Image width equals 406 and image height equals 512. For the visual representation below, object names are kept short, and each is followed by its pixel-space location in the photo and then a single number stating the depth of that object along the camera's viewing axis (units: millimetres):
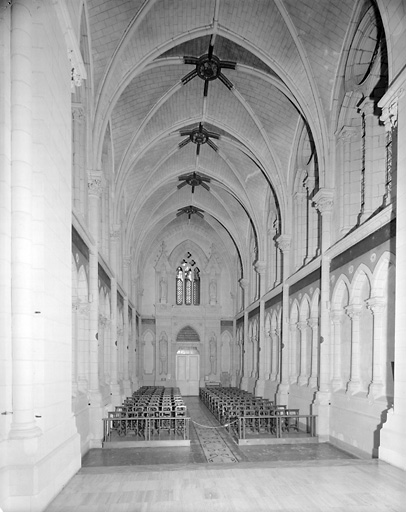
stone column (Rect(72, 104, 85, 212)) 12469
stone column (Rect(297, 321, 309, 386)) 17375
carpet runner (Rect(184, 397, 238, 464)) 11834
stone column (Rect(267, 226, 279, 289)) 23422
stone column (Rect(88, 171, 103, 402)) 13427
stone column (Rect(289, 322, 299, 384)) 18703
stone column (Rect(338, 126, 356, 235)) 13516
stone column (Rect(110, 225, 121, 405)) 17953
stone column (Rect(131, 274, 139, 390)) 27969
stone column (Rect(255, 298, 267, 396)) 23552
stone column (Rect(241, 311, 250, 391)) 28062
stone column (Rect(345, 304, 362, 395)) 12438
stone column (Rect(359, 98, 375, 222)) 12258
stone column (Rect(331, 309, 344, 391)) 13722
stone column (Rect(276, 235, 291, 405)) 19028
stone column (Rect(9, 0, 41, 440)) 6332
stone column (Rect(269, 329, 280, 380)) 21984
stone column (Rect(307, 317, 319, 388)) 15644
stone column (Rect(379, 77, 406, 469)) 8531
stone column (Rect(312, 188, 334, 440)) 14094
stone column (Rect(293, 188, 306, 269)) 18469
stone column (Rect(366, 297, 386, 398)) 11055
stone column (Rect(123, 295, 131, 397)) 23359
